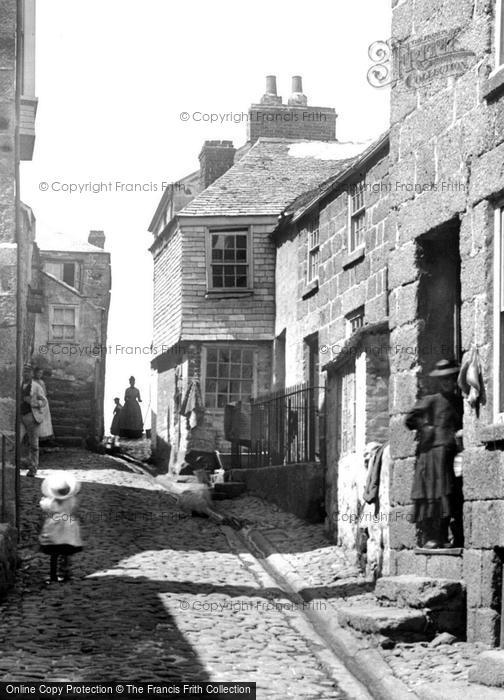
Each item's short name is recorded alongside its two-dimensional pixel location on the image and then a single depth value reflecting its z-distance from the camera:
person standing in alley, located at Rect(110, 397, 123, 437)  34.78
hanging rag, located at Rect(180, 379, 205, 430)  26.86
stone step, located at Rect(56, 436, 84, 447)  32.16
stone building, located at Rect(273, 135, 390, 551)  13.09
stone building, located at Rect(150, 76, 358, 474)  27.17
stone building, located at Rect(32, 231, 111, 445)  34.28
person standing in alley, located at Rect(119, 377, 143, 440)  33.81
